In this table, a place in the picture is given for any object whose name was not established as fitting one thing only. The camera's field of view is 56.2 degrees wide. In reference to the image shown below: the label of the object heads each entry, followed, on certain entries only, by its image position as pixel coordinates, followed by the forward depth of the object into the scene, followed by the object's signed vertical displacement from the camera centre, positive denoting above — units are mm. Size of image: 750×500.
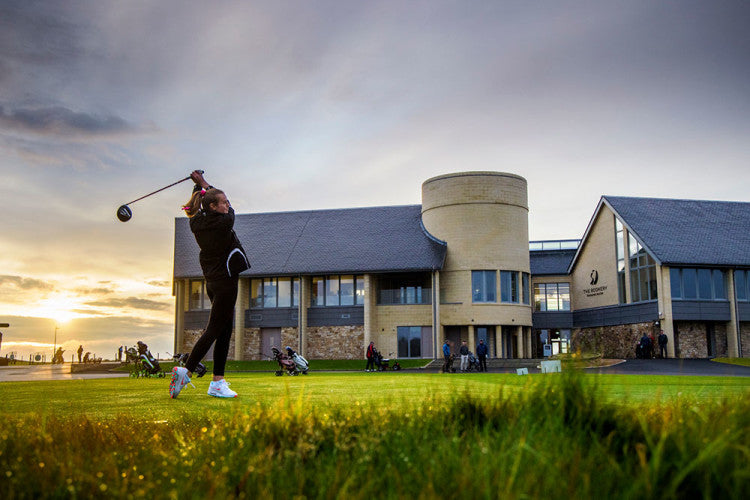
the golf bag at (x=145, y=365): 24250 -835
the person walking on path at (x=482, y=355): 35812 -891
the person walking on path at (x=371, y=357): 36359 -963
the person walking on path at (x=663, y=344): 41031 -487
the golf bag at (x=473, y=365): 36875 -1488
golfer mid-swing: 8398 +946
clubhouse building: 43531 +3761
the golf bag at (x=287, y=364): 26062 -909
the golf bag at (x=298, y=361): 26453 -830
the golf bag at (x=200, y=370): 19044 -848
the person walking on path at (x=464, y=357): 34447 -954
